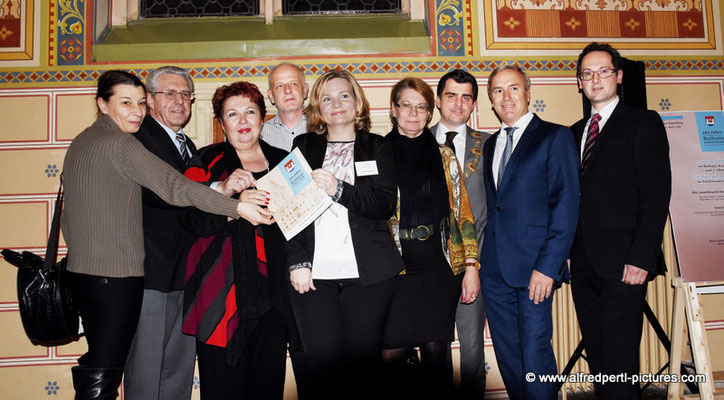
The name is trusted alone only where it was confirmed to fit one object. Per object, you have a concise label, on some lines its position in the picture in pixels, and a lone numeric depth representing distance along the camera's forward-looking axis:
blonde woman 2.13
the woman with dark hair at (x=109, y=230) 2.19
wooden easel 2.98
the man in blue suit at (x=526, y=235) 2.50
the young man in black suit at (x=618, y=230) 2.50
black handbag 2.37
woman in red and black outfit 2.09
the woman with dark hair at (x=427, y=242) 2.41
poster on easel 3.17
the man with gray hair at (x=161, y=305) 2.53
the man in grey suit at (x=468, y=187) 2.81
